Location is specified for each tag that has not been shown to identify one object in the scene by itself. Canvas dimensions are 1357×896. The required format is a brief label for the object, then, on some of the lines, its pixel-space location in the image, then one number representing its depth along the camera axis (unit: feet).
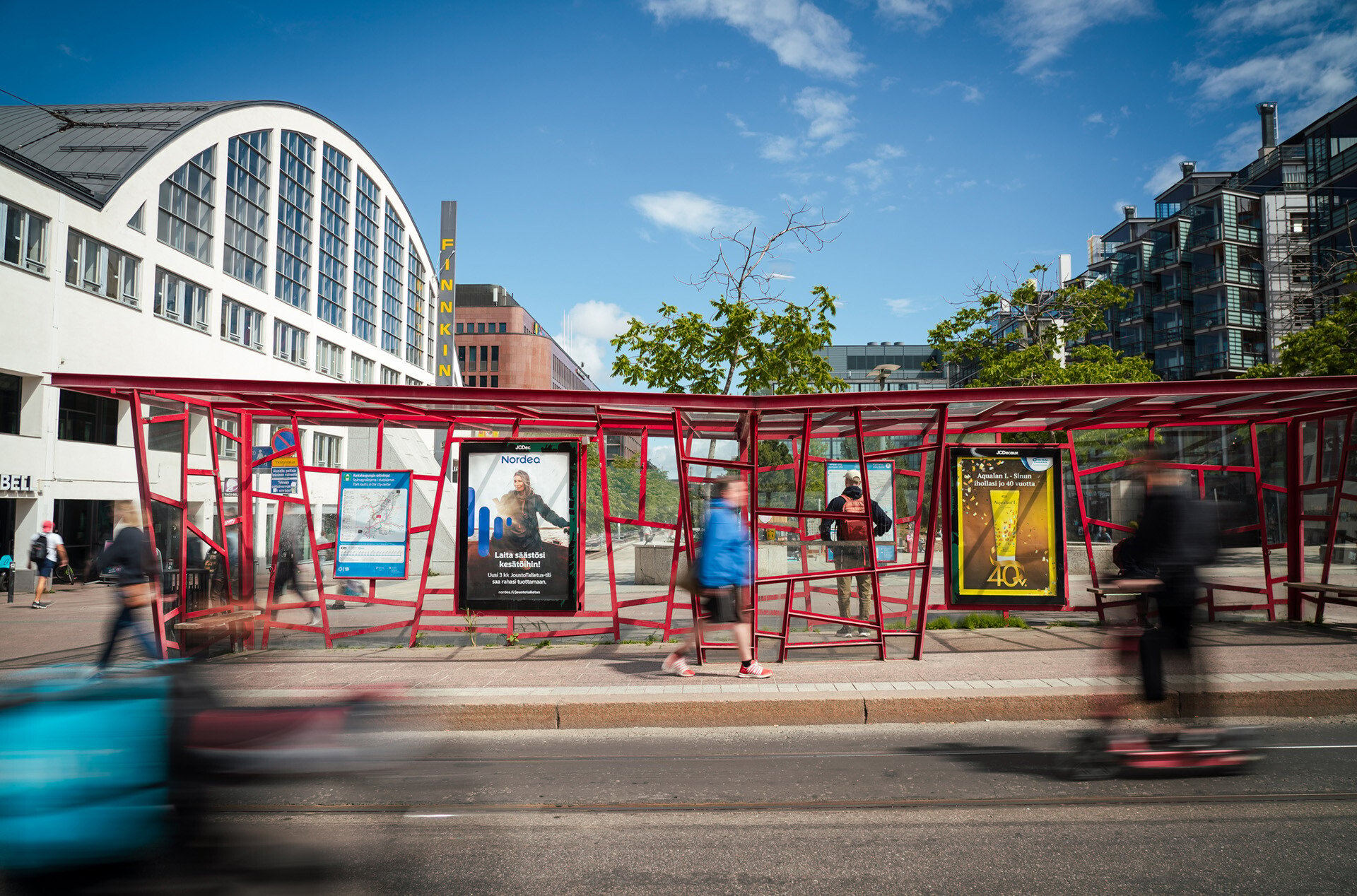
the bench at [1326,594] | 30.63
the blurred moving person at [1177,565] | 16.61
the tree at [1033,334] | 75.46
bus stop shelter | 27.55
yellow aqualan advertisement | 30.78
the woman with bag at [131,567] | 23.76
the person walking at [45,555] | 65.46
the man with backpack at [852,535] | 28.66
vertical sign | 167.43
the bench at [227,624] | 28.50
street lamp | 65.72
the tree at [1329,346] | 69.00
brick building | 318.24
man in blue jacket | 24.13
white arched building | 79.15
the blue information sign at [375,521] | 31.55
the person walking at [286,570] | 33.17
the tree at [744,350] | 54.24
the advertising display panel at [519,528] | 30.35
